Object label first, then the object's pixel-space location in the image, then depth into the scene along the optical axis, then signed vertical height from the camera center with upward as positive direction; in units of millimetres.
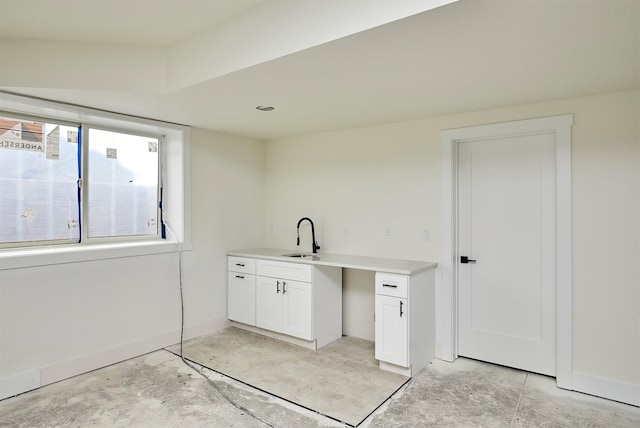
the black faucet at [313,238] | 4070 -266
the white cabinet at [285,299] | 3535 -838
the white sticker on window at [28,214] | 2965 +7
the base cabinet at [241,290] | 3949 -827
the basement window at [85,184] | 2898 +275
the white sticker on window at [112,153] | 3475 +575
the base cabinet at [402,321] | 2938 -875
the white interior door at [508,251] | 2955 -316
